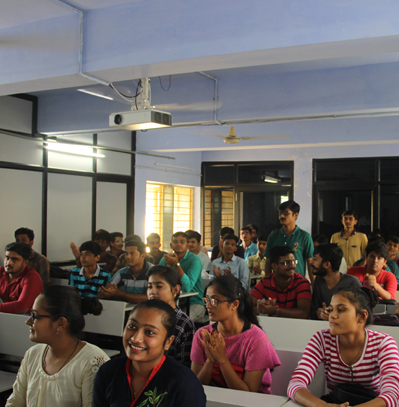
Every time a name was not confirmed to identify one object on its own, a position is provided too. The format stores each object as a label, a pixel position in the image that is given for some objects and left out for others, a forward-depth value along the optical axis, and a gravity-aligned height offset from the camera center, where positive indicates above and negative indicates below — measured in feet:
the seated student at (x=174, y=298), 8.14 -1.79
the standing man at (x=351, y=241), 19.77 -1.16
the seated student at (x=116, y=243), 21.43 -1.53
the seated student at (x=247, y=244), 23.89 -1.67
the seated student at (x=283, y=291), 10.93 -1.99
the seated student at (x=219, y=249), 20.22 -1.71
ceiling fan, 22.17 +3.88
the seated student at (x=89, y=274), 13.35 -1.94
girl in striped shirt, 6.45 -2.14
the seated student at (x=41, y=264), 16.46 -2.01
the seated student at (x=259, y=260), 21.11 -2.30
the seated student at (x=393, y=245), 19.45 -1.30
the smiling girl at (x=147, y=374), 5.24 -1.99
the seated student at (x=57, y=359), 6.31 -2.20
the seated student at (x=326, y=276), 11.24 -1.57
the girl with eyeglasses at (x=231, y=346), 6.84 -2.12
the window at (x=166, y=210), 30.86 +0.17
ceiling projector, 13.24 +2.83
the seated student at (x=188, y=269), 14.30 -1.93
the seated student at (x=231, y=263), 16.53 -1.88
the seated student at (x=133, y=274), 13.50 -1.92
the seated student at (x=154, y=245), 20.02 -1.51
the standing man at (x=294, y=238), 14.26 -0.77
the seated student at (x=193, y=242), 19.76 -1.31
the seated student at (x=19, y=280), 12.16 -1.98
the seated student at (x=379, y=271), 12.69 -1.64
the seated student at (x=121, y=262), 16.42 -1.90
